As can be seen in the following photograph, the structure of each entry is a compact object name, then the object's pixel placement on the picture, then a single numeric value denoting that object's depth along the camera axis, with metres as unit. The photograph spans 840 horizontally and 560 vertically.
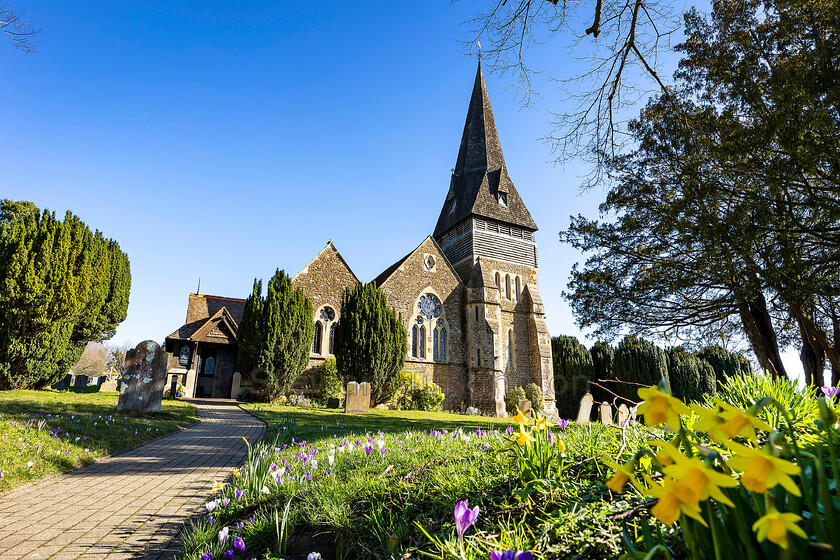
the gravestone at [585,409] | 9.25
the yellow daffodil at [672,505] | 0.81
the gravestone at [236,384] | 21.89
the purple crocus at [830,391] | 2.53
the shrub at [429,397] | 20.70
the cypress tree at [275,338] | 18.31
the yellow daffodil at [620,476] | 1.02
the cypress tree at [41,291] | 13.30
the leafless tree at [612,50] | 5.46
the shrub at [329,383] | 19.44
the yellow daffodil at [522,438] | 2.17
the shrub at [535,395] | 23.07
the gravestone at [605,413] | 10.10
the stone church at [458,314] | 22.34
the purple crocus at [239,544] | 2.18
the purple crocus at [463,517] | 1.50
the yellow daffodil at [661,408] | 0.95
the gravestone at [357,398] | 14.92
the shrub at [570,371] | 28.27
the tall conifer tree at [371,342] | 19.28
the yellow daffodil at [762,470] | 0.73
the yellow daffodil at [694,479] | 0.77
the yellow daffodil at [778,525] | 0.68
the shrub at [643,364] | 28.86
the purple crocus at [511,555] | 1.25
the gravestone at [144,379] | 10.64
